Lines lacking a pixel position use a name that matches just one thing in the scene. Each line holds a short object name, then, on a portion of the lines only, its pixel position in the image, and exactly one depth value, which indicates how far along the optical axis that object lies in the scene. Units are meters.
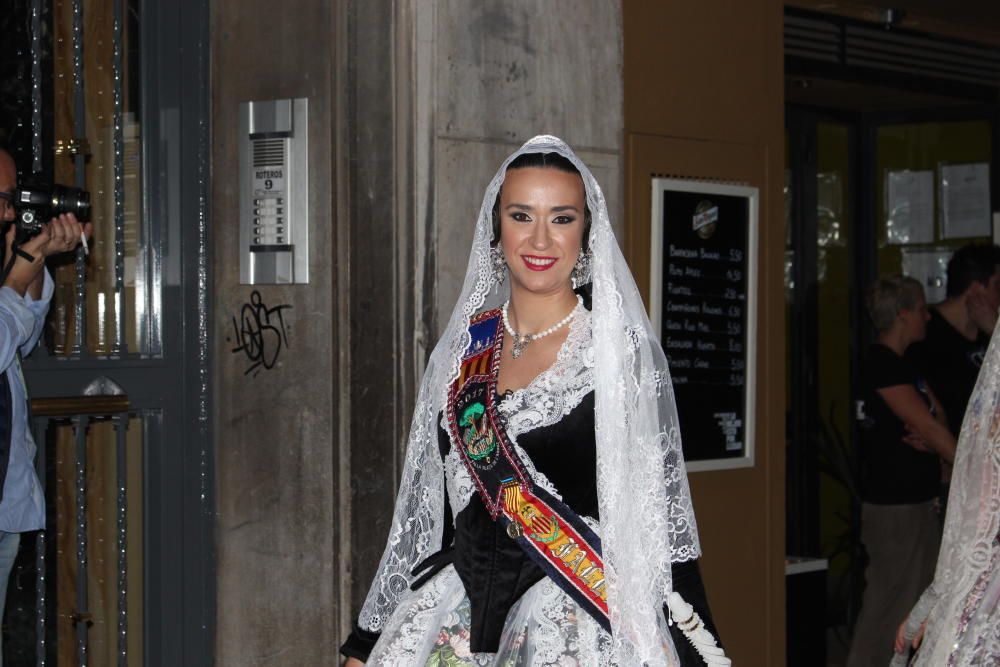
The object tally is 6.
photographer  4.28
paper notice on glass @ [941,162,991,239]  8.88
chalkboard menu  5.97
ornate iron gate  5.02
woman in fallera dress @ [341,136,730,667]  3.35
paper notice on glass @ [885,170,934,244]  8.99
